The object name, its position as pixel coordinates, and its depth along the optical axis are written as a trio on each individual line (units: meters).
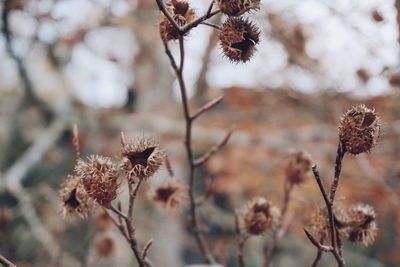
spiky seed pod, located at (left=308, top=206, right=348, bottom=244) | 0.46
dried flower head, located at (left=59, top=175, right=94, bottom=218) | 0.45
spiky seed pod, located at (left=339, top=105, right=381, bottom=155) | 0.41
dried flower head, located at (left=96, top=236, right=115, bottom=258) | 0.64
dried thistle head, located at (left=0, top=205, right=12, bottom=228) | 0.70
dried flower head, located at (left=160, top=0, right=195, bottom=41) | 0.44
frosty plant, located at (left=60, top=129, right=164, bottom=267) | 0.42
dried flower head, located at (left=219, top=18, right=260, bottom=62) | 0.42
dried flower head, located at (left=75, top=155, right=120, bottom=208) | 0.42
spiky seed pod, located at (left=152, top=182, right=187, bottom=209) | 0.51
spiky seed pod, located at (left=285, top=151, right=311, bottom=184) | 0.54
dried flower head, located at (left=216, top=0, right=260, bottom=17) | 0.40
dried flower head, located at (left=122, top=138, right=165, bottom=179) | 0.42
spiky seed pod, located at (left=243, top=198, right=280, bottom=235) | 0.48
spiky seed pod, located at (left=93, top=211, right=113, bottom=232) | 0.59
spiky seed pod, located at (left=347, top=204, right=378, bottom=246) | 0.45
